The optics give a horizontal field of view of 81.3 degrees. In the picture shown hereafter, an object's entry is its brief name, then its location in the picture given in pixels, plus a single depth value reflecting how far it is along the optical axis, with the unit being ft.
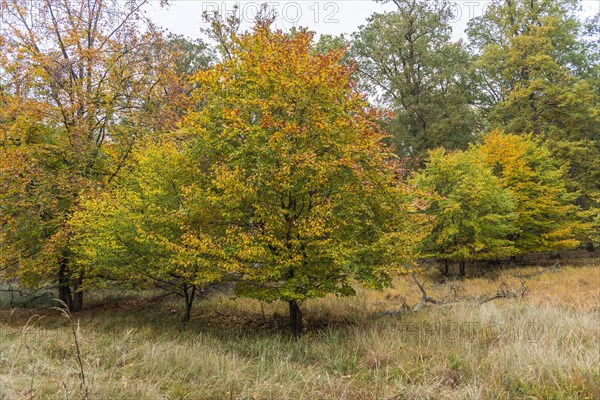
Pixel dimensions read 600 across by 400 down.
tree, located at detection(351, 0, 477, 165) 82.12
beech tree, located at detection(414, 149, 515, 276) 48.55
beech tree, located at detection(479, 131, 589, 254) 54.60
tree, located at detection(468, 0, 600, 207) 66.03
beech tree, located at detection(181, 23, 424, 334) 20.94
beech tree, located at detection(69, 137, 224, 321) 22.53
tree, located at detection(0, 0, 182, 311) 30.89
